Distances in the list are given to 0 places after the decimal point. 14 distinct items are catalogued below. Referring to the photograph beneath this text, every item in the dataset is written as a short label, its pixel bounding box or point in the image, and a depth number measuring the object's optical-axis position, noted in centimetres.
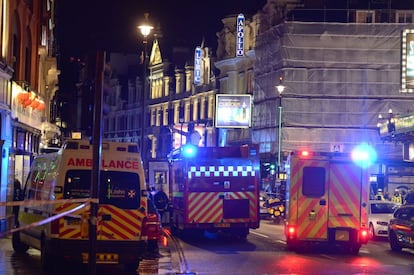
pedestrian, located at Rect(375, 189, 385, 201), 3280
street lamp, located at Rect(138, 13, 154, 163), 2583
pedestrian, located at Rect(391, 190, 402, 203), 3855
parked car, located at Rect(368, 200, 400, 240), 2459
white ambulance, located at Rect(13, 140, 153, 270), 1347
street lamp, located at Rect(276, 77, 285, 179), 4314
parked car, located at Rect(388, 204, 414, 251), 1994
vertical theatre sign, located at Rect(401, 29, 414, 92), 2982
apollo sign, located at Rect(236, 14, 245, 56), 5862
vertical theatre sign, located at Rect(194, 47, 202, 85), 6869
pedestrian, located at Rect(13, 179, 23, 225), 2340
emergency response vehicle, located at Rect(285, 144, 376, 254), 1978
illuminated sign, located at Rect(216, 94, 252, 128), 4956
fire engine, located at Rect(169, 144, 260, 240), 2252
